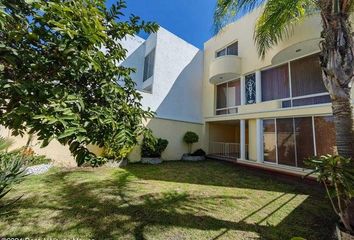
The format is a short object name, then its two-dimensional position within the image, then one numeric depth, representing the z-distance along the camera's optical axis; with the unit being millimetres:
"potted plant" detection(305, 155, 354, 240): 3248
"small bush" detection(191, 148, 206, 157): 14221
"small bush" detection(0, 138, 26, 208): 3449
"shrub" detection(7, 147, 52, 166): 8373
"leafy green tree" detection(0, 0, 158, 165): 1579
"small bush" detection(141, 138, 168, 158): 12334
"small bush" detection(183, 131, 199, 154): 14008
